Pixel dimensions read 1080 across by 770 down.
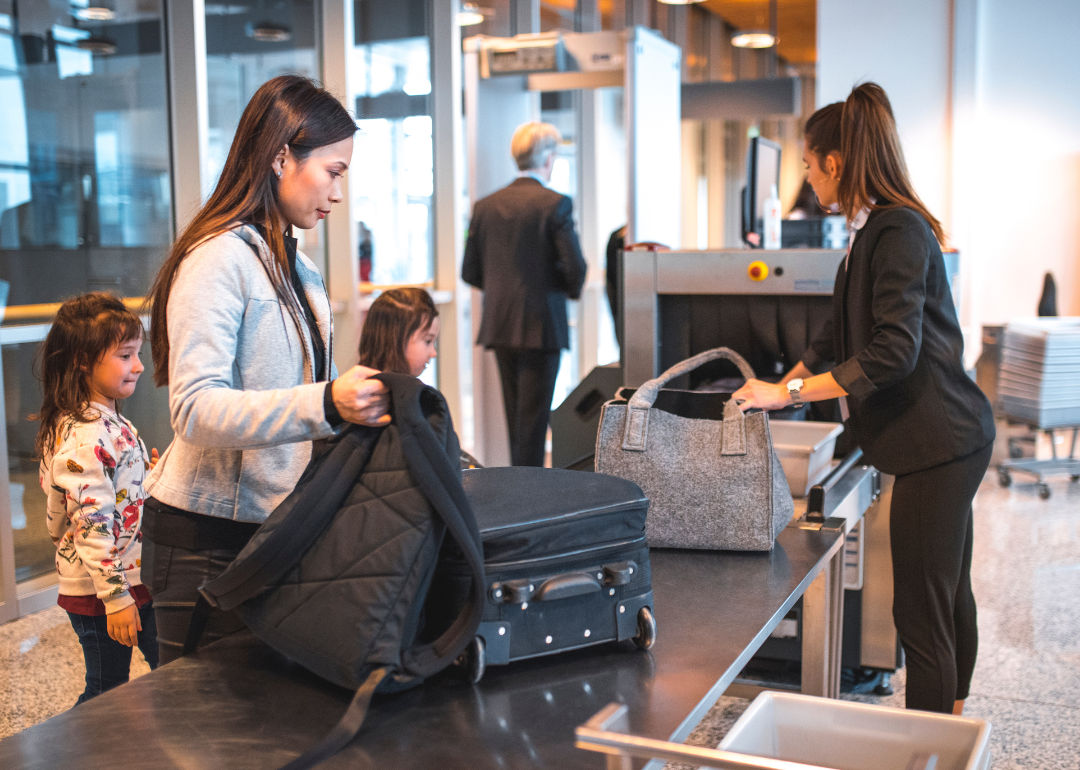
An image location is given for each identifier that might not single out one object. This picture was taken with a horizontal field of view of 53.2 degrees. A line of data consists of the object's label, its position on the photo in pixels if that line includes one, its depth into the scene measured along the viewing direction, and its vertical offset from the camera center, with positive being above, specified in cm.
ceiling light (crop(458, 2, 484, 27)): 706 +161
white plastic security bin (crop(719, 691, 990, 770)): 146 -66
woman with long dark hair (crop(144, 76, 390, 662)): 131 -8
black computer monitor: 355 +23
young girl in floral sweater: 206 -38
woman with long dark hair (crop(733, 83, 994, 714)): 191 -22
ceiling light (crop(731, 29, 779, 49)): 1022 +208
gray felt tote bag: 173 -34
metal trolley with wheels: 549 -109
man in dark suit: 452 +1
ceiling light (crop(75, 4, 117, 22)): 372 +86
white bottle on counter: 346 +11
